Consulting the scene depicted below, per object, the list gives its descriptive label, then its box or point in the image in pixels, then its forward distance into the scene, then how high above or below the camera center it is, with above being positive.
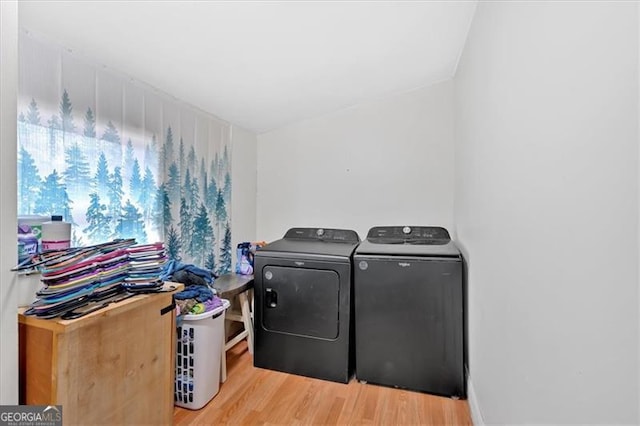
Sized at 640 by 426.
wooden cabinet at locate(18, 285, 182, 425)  1.05 -0.59
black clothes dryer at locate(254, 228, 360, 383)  2.07 -0.70
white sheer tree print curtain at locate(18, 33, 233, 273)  1.35 +0.32
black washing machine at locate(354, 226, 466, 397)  1.90 -0.69
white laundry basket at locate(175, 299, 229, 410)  1.76 -0.87
